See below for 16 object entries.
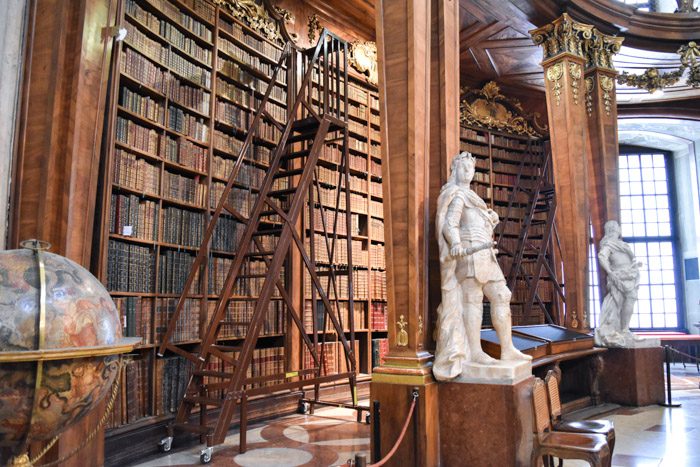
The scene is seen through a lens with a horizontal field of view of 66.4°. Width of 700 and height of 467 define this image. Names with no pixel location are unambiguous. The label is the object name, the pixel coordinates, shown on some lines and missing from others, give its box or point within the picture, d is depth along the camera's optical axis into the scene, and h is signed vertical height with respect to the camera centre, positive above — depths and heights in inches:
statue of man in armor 139.7 +1.1
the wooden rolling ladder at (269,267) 162.4 +9.1
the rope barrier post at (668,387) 239.9 -41.8
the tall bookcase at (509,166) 393.7 +96.0
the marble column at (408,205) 138.3 +24.3
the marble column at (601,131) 300.0 +91.7
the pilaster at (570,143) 277.0 +79.5
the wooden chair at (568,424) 122.7 -31.4
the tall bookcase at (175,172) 176.9 +44.0
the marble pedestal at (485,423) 130.3 -32.8
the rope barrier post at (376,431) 122.5 -32.0
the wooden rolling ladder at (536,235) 371.2 +42.3
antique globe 64.6 -7.2
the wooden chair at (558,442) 105.3 -31.1
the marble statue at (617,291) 249.9 +0.9
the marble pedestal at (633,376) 241.6 -38.0
